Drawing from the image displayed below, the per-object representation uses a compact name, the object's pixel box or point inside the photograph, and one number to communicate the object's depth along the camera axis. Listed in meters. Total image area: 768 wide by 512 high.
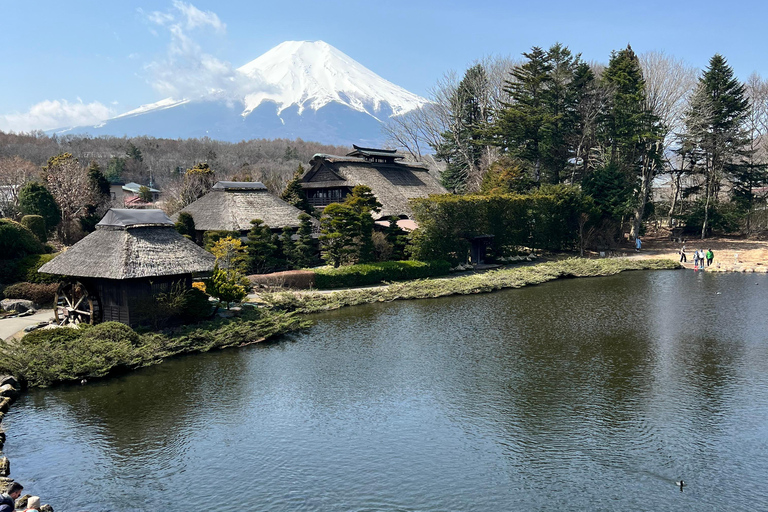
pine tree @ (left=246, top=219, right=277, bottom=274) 36.12
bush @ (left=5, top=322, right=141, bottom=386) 19.12
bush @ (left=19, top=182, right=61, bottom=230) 39.88
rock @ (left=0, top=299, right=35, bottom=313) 27.35
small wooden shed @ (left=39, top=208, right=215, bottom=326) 23.69
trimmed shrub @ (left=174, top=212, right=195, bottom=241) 39.47
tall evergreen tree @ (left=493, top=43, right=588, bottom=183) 54.88
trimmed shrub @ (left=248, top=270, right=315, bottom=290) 33.62
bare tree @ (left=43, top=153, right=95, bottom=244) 45.16
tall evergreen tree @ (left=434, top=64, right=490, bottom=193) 65.62
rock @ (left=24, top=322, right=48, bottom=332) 24.38
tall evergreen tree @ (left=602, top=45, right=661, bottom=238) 52.53
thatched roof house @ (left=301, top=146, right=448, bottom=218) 50.58
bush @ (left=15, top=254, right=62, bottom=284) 29.42
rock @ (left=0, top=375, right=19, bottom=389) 18.45
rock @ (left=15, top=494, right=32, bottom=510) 11.80
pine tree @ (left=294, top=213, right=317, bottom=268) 38.59
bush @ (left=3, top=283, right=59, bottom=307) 28.39
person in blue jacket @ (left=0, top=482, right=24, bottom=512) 11.12
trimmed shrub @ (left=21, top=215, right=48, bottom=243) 34.41
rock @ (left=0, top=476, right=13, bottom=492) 12.25
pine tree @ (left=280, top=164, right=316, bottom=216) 50.62
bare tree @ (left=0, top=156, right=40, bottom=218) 45.99
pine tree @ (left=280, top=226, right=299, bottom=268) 38.41
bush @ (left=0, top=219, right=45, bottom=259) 29.62
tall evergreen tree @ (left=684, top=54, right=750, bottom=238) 54.69
